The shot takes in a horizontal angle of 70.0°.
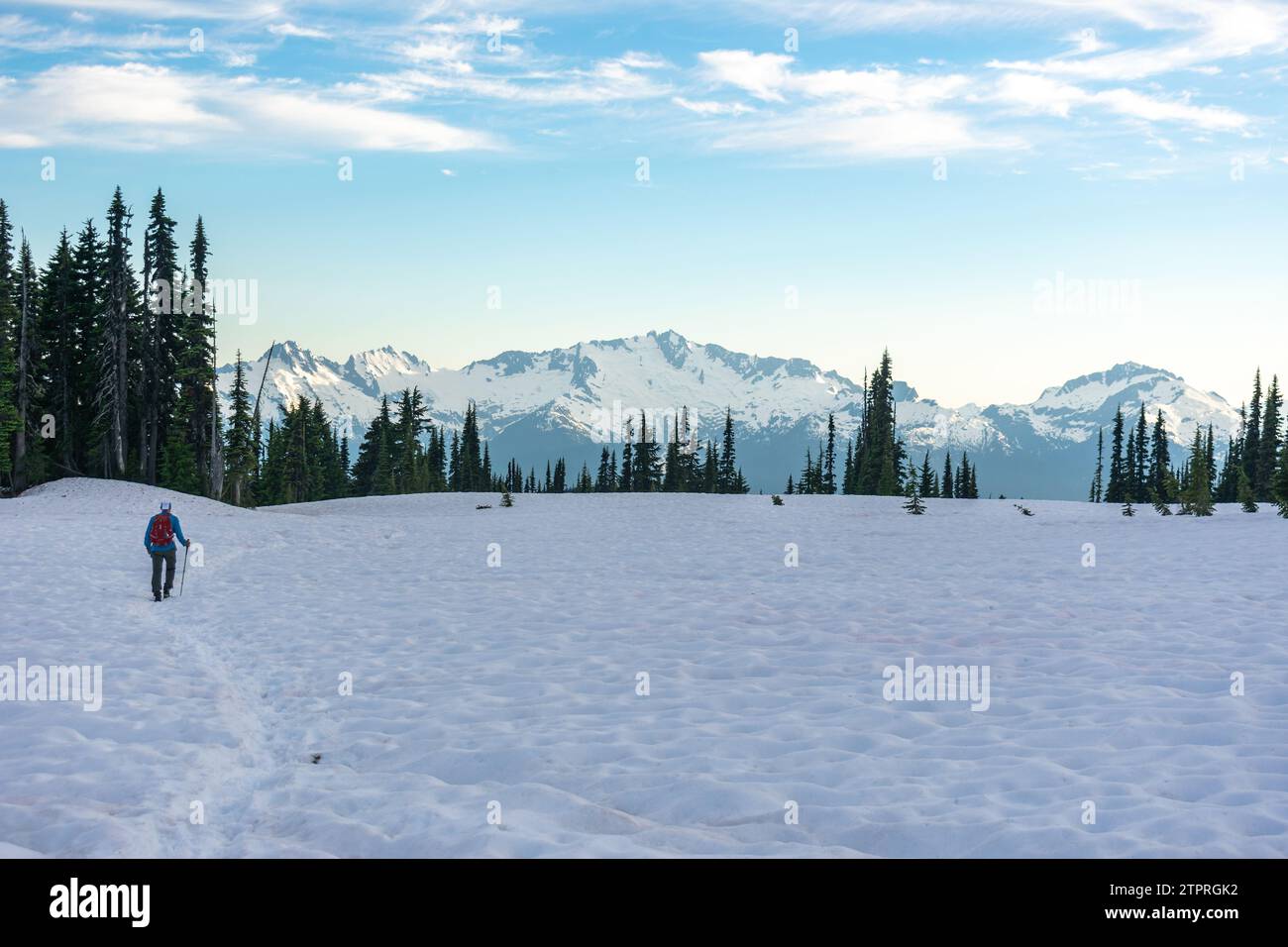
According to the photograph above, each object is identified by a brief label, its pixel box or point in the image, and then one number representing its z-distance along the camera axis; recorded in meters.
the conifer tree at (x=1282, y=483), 42.39
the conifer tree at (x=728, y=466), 117.55
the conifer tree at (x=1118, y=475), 107.38
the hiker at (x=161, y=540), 20.84
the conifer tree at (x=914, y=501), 51.53
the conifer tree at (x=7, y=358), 52.22
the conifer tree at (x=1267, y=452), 82.22
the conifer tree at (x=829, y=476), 102.00
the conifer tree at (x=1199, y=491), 42.78
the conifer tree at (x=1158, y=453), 102.79
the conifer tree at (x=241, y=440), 69.00
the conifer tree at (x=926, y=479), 99.59
